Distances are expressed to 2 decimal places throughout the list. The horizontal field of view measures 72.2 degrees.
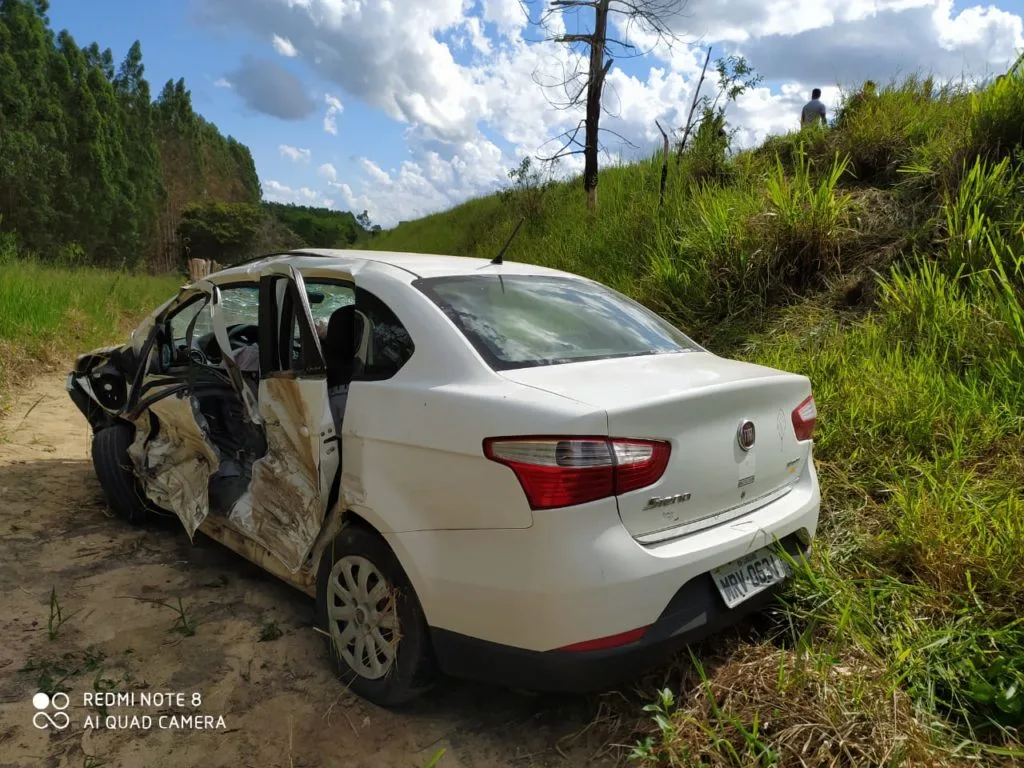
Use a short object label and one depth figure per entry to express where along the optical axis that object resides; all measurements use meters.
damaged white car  1.97
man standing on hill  9.16
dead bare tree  8.60
